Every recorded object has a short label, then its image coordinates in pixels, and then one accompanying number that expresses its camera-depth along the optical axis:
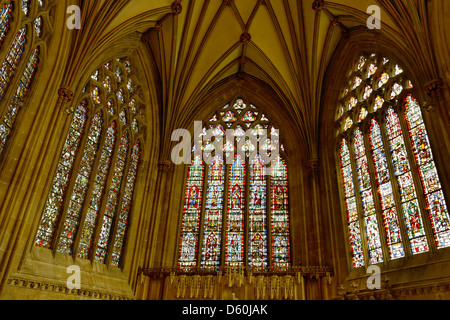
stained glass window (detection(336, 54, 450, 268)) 9.28
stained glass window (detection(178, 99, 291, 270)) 12.46
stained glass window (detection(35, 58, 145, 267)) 10.06
